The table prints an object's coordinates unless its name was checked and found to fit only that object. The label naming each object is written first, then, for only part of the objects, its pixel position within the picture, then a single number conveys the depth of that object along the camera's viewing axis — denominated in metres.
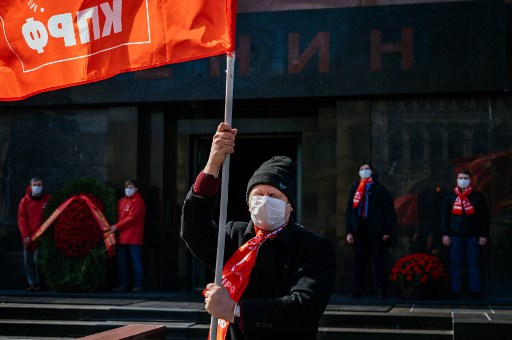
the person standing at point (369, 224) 11.81
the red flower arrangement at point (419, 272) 11.56
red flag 4.38
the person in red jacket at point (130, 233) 13.05
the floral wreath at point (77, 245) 12.89
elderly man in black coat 3.38
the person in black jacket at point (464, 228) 11.52
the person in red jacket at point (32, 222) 13.40
